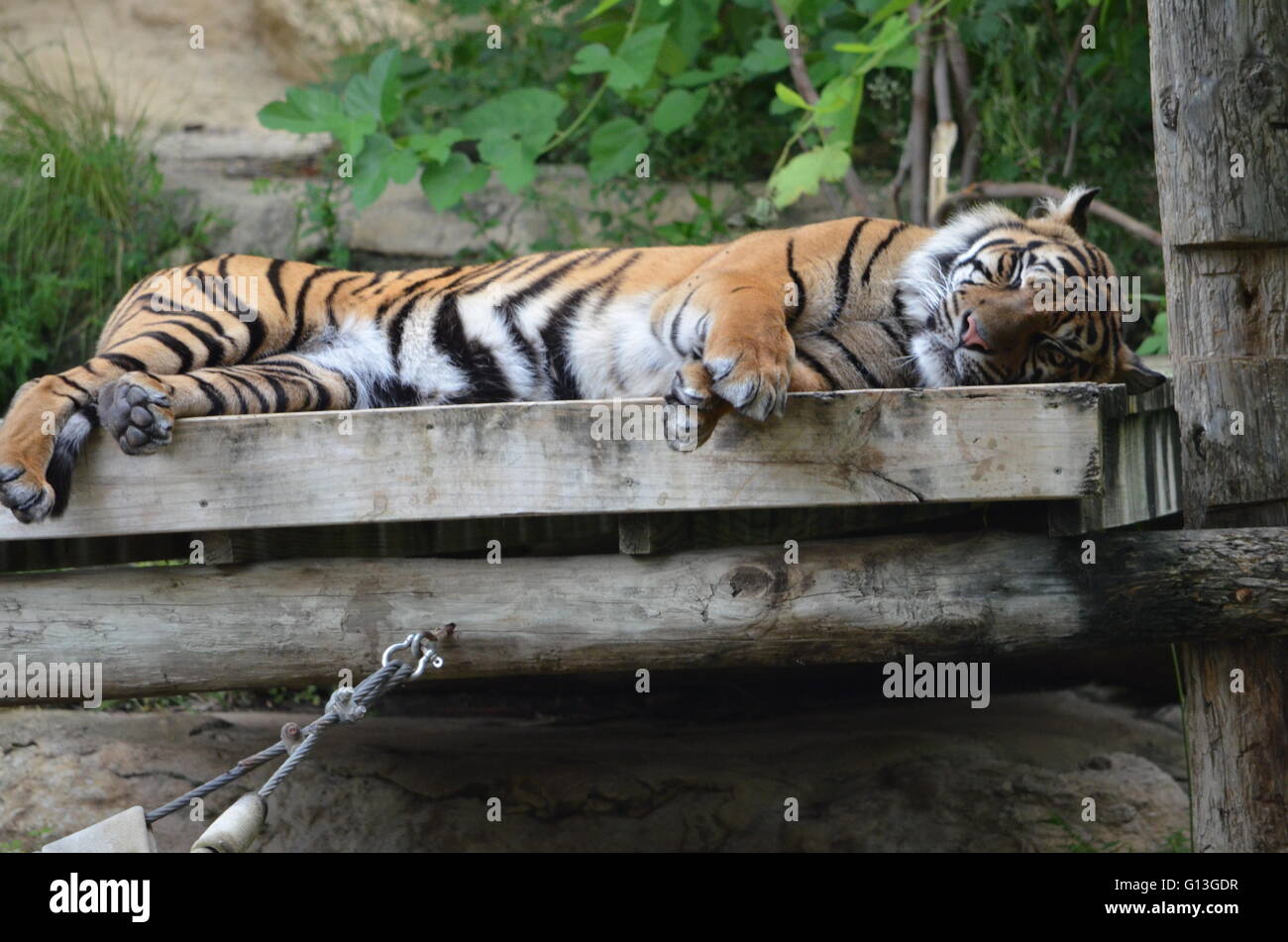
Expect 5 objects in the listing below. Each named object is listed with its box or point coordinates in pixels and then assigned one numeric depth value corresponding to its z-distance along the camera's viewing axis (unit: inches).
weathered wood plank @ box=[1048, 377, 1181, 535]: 209.8
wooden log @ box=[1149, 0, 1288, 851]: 224.5
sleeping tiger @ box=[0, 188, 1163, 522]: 201.8
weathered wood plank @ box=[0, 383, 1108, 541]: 196.1
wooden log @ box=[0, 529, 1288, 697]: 213.2
